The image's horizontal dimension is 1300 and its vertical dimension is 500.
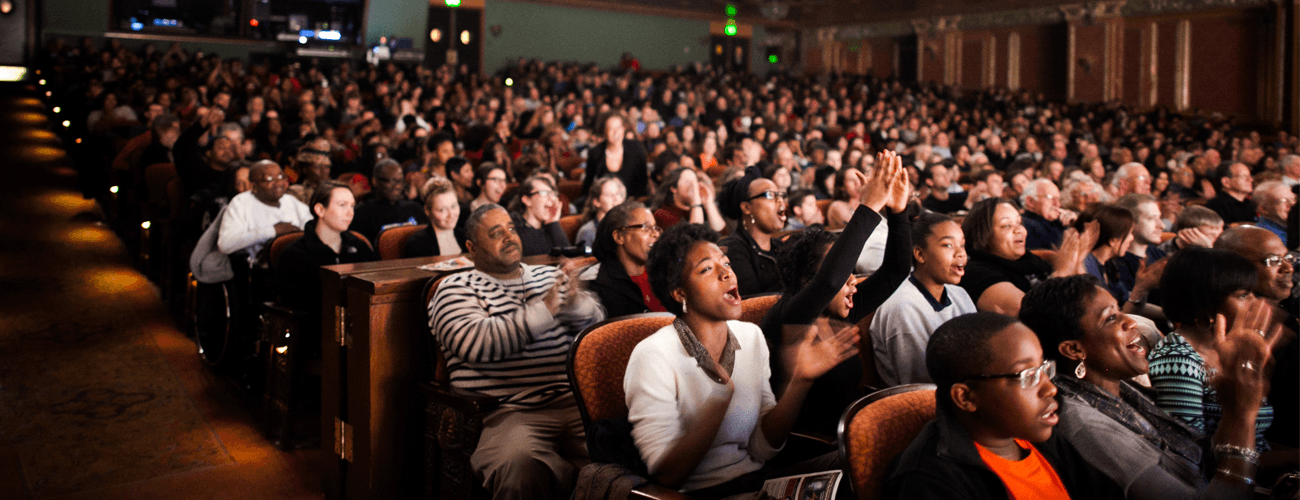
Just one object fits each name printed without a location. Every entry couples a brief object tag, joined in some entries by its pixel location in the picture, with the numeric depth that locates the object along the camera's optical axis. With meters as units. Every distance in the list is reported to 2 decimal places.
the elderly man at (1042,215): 4.35
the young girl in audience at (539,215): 3.78
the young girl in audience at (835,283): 1.99
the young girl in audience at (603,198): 3.95
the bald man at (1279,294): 2.13
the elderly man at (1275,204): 4.39
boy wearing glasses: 1.36
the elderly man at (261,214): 3.78
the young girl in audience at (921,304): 2.23
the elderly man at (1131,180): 5.50
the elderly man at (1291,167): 6.74
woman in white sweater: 1.67
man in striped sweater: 2.10
